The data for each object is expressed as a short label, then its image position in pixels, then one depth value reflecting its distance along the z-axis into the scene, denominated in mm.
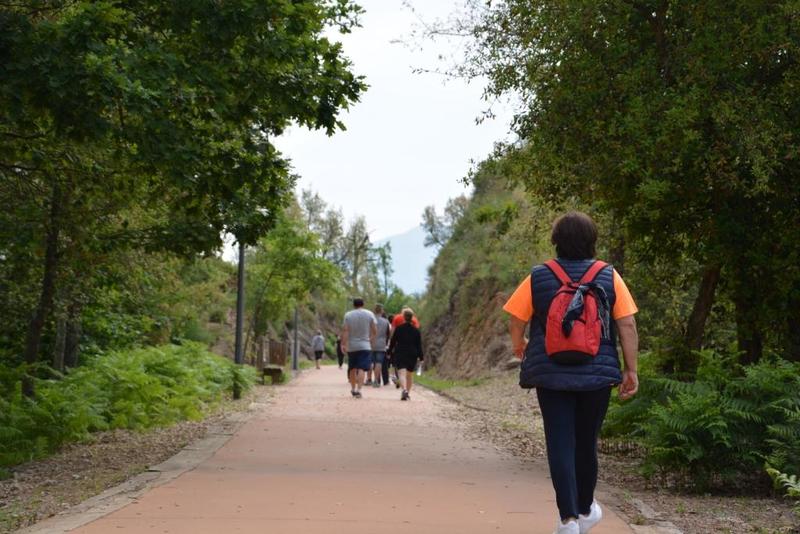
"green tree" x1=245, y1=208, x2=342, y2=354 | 38281
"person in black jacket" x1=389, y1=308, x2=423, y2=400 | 23797
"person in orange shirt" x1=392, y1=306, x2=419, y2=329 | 24125
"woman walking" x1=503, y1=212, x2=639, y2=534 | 6465
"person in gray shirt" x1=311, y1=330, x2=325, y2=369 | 53812
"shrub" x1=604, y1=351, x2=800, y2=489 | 9086
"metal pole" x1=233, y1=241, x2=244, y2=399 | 22859
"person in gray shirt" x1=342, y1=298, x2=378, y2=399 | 22906
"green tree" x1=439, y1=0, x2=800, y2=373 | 10562
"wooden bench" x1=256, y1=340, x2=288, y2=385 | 32875
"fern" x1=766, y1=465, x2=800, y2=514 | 6785
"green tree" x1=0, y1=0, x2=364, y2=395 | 9477
